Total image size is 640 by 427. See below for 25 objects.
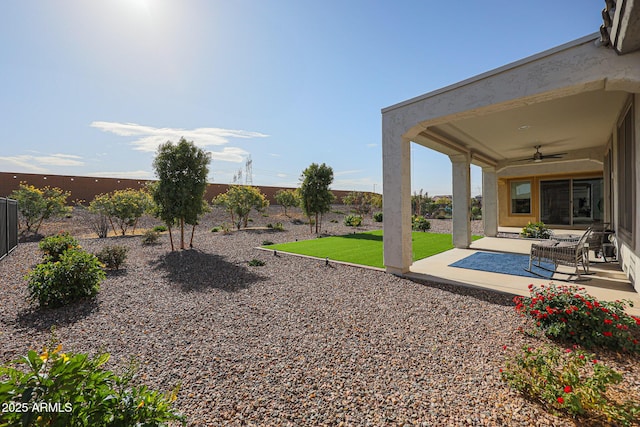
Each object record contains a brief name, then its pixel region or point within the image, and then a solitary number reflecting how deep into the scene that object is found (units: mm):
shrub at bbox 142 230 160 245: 11130
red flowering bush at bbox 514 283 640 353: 3008
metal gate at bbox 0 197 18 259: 7816
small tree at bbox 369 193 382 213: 26000
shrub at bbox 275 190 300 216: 22312
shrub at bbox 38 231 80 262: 6824
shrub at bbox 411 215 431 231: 15055
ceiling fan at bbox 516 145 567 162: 9330
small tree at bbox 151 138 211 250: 9359
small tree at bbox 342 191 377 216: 25559
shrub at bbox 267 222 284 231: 17062
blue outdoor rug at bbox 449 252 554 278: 6374
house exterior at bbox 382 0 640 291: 3678
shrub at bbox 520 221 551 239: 11672
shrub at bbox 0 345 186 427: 1153
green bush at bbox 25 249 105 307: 4406
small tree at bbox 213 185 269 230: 17109
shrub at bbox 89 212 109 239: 13289
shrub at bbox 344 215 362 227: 18898
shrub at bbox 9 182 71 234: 11508
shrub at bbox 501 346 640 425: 1950
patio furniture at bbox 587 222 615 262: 6797
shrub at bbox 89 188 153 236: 13250
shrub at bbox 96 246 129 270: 6887
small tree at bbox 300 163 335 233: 15852
